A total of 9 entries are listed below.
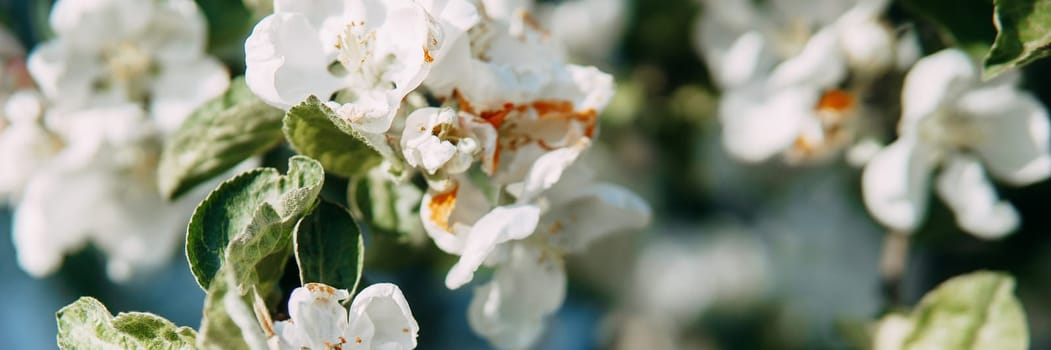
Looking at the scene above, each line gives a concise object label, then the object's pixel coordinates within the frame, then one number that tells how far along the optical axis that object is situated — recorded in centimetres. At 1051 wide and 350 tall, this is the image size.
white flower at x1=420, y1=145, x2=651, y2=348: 39
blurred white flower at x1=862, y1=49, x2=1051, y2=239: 44
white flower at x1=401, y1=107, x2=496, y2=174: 35
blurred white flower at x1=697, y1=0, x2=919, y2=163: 47
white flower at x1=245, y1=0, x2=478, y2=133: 35
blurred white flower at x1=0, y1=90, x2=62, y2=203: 45
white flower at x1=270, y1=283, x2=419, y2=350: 34
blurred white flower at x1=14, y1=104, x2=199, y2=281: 44
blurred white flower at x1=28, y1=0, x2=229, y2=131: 43
